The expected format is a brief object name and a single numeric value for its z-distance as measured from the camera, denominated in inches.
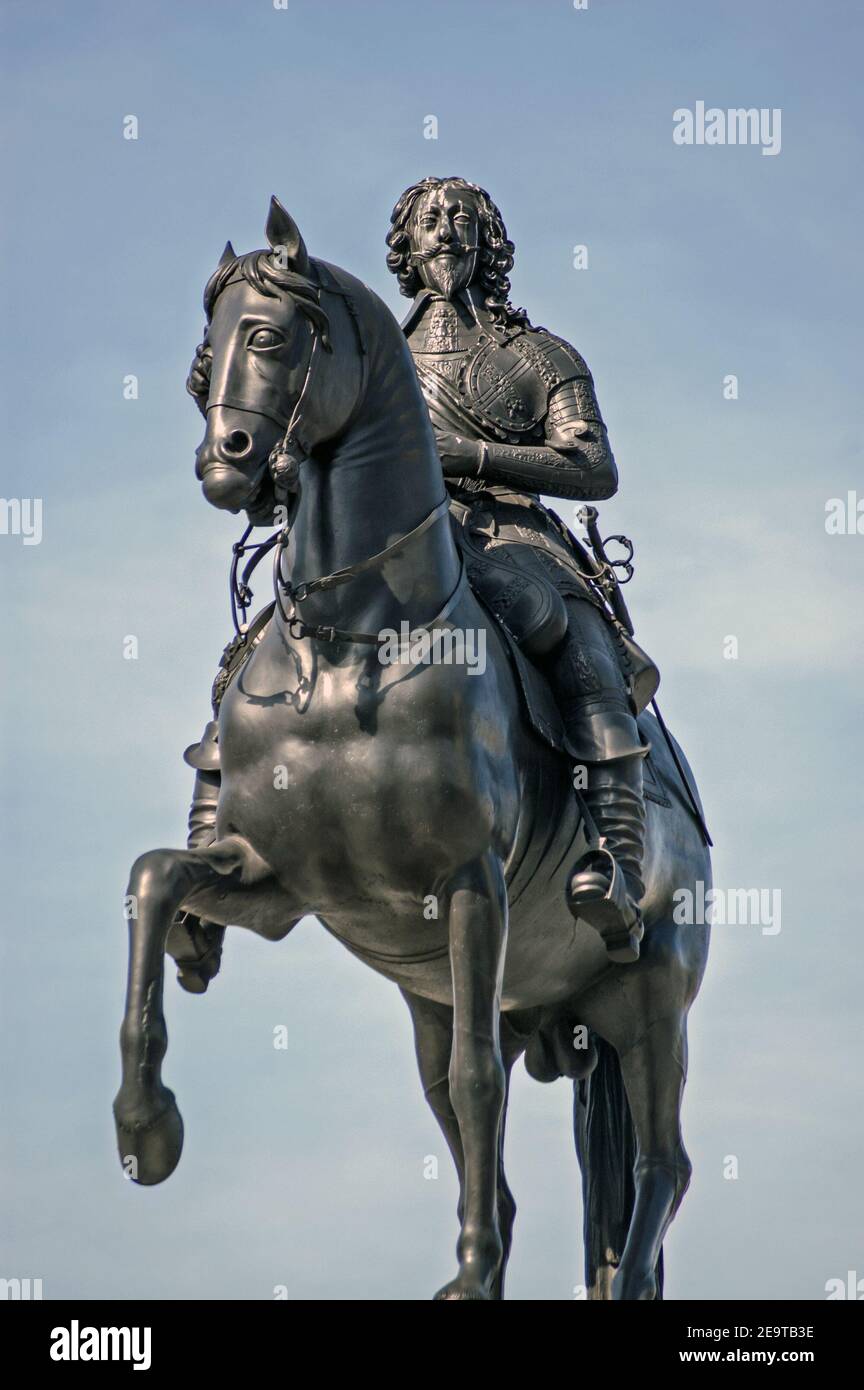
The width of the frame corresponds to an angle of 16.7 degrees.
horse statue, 487.5
